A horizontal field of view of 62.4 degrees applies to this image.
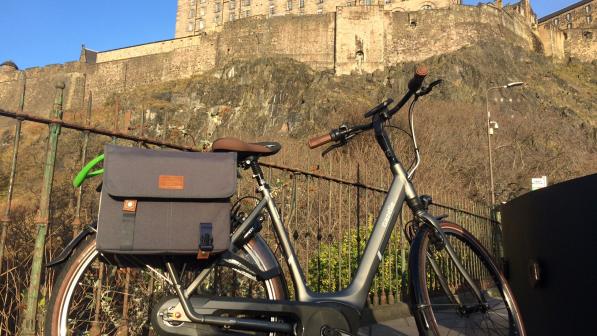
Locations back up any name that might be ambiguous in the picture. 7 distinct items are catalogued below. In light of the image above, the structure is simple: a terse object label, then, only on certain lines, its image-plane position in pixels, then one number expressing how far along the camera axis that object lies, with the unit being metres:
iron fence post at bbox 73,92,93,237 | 2.78
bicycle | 2.23
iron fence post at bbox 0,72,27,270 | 2.54
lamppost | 12.80
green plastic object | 2.28
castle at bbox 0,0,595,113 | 42.41
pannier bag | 2.10
